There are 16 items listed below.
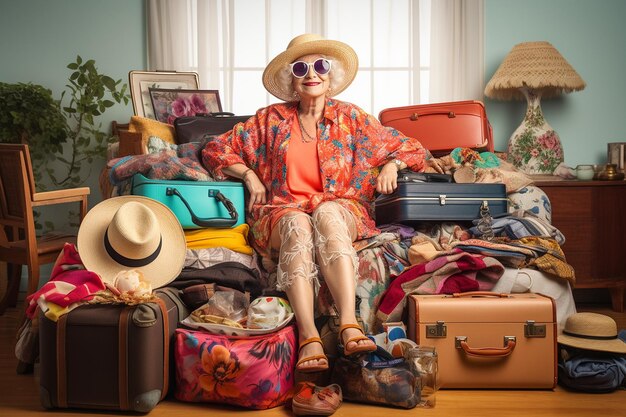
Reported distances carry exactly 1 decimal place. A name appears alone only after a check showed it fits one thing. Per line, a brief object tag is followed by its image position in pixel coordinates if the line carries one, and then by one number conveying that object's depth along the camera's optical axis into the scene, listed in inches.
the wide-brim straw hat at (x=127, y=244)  100.2
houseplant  171.2
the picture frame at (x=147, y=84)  163.9
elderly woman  116.6
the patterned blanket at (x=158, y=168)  118.0
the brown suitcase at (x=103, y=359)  89.8
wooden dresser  155.2
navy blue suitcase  119.5
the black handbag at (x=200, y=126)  137.7
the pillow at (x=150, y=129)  136.3
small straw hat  99.6
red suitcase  145.5
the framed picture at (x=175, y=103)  159.3
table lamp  164.2
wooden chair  126.9
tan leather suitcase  100.2
